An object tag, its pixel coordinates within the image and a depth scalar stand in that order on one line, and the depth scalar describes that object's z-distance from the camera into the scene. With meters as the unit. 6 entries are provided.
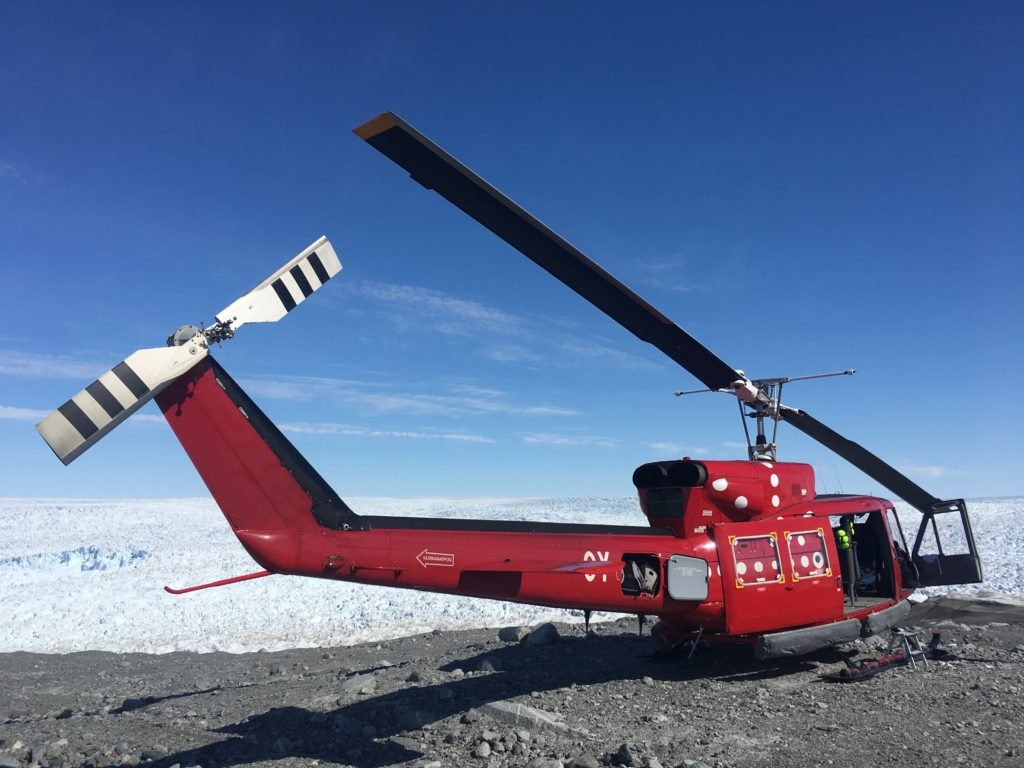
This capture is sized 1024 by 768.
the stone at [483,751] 6.15
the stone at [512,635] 11.47
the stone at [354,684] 8.36
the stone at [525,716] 6.70
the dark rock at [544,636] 10.79
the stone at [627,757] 5.79
